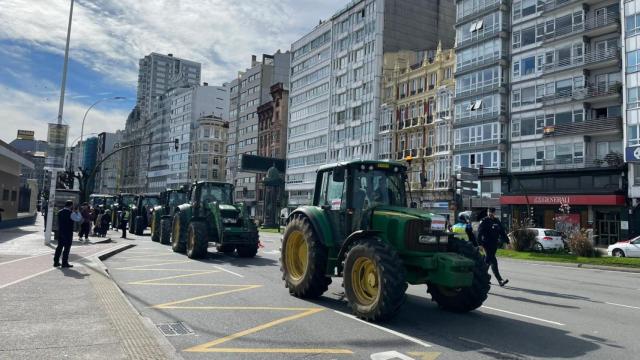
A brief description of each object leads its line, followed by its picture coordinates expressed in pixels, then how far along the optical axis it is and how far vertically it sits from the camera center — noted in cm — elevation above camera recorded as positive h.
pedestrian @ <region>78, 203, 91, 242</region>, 2294 -52
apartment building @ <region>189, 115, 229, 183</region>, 11475 +1552
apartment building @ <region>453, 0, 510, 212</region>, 4759 +1275
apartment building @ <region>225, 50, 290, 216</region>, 9700 +2226
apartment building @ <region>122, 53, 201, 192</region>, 13500 +1847
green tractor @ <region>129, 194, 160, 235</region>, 3266 +7
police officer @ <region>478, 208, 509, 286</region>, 1287 -28
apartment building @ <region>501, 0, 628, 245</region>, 3959 +961
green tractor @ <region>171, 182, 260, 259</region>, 1684 -30
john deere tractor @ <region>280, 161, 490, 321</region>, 778 -42
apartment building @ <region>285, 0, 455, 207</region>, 6569 +2097
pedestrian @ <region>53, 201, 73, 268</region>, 1291 -62
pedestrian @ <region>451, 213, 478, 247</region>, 1383 -12
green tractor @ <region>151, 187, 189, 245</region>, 2447 -4
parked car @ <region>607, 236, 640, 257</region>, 2797 -96
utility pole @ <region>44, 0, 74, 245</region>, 2064 +185
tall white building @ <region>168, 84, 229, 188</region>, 11988 +2472
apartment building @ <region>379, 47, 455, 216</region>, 5303 +1172
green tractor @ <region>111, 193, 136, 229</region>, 3716 +60
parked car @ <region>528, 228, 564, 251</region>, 2927 -68
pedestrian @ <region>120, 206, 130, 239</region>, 2784 -60
